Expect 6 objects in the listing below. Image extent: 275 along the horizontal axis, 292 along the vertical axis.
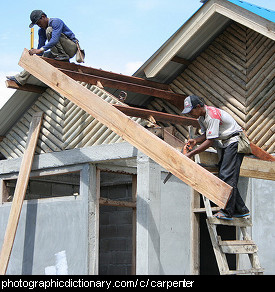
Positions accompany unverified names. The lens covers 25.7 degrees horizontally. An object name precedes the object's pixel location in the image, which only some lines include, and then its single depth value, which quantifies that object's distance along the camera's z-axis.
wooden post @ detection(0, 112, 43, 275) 10.61
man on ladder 7.41
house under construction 9.20
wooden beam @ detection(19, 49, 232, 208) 6.93
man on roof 10.12
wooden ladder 7.30
